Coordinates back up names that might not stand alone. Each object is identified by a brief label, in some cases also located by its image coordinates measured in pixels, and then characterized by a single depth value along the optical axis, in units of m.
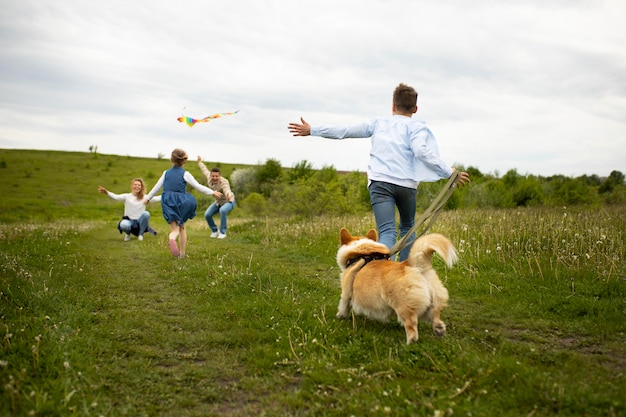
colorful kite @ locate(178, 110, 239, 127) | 8.81
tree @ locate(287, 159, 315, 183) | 28.08
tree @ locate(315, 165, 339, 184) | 25.58
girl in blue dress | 9.38
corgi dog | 4.22
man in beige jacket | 14.53
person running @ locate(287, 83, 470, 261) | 5.62
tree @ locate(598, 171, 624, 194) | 28.78
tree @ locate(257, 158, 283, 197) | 36.91
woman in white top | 13.81
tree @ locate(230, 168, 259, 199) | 37.47
